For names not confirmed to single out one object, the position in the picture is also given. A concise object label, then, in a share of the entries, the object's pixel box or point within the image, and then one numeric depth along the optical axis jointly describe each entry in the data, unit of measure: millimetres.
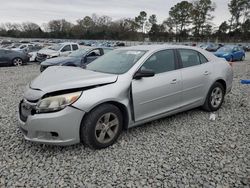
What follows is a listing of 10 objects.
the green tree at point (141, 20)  88375
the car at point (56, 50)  14508
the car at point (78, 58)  9438
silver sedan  3035
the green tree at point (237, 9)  61519
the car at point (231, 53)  18688
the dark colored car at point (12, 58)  14488
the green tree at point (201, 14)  67000
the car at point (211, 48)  33550
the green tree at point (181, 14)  70812
